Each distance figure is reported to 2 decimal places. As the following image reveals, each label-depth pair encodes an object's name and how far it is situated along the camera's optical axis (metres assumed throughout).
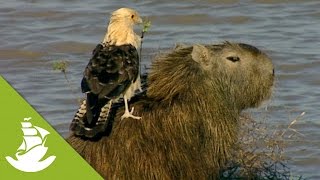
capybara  15.71
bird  15.16
